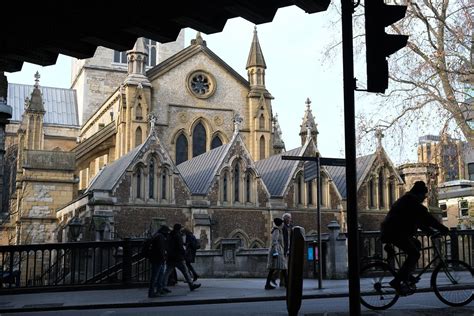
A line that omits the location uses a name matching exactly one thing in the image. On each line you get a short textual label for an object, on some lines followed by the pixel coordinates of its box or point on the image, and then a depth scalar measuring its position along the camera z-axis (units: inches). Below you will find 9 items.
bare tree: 823.7
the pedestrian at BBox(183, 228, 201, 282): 687.1
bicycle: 339.9
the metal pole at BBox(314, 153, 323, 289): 549.3
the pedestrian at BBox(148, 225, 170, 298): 519.8
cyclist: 334.6
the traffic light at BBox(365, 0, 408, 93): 201.0
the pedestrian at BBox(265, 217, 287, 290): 561.3
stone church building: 1161.4
